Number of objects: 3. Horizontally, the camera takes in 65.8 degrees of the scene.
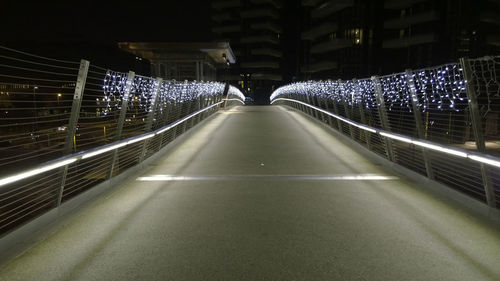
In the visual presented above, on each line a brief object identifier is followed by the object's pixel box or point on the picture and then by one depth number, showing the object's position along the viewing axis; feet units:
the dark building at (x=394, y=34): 137.18
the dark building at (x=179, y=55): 110.01
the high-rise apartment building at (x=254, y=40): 272.92
